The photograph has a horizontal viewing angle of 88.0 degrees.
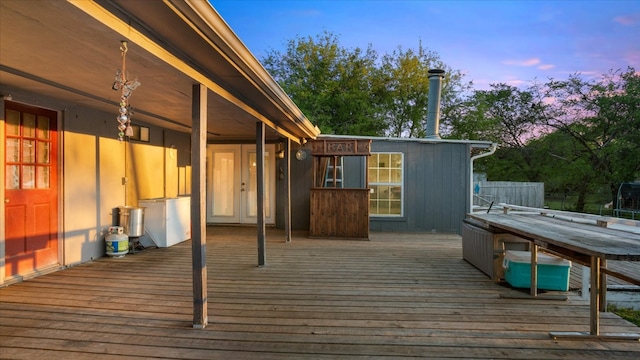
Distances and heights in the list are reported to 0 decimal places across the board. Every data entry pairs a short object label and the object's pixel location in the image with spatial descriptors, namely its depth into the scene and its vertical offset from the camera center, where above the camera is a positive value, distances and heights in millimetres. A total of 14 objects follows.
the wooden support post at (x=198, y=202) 2607 -205
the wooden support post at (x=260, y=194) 4402 -229
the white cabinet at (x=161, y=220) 5562 -737
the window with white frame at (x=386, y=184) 7691 -158
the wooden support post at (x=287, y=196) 6086 -350
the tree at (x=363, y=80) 15336 +4707
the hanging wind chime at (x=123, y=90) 1901 +546
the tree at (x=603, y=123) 13852 +2462
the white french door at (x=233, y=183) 8133 -155
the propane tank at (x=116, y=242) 4812 -961
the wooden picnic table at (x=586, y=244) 2133 -488
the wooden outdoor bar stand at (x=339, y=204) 6523 -539
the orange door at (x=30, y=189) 3605 -150
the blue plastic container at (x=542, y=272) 3385 -974
